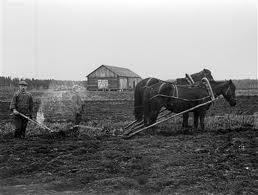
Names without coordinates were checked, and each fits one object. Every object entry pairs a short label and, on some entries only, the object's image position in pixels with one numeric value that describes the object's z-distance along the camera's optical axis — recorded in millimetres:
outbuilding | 53469
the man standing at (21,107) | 10824
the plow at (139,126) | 10523
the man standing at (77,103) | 11594
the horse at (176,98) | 11180
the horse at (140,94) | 11522
